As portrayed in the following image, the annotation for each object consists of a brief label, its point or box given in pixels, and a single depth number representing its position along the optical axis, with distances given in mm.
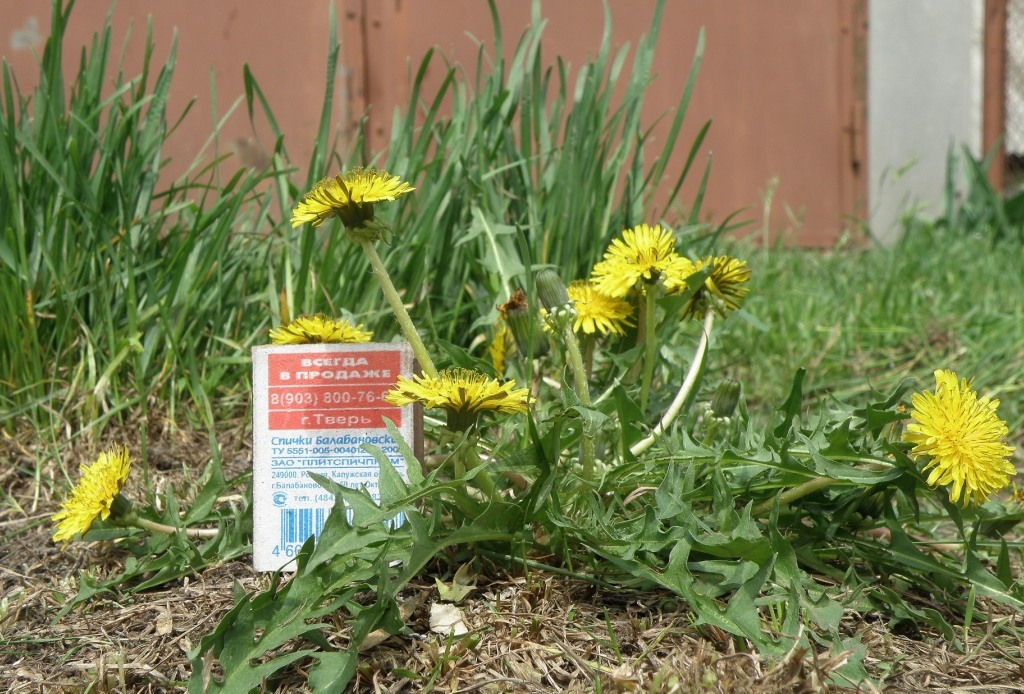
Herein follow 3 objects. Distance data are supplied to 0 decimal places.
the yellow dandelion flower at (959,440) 431
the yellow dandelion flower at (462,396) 429
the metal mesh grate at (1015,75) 1495
